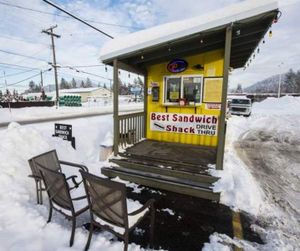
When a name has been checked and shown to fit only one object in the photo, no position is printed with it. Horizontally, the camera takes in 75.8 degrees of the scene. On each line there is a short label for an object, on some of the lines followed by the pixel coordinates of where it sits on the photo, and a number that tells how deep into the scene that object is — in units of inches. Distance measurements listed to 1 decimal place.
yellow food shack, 155.3
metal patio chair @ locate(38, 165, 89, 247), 93.0
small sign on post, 223.6
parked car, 677.9
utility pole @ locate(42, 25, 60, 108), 856.3
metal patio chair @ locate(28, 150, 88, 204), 121.3
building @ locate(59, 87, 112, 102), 2012.1
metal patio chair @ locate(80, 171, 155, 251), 78.9
